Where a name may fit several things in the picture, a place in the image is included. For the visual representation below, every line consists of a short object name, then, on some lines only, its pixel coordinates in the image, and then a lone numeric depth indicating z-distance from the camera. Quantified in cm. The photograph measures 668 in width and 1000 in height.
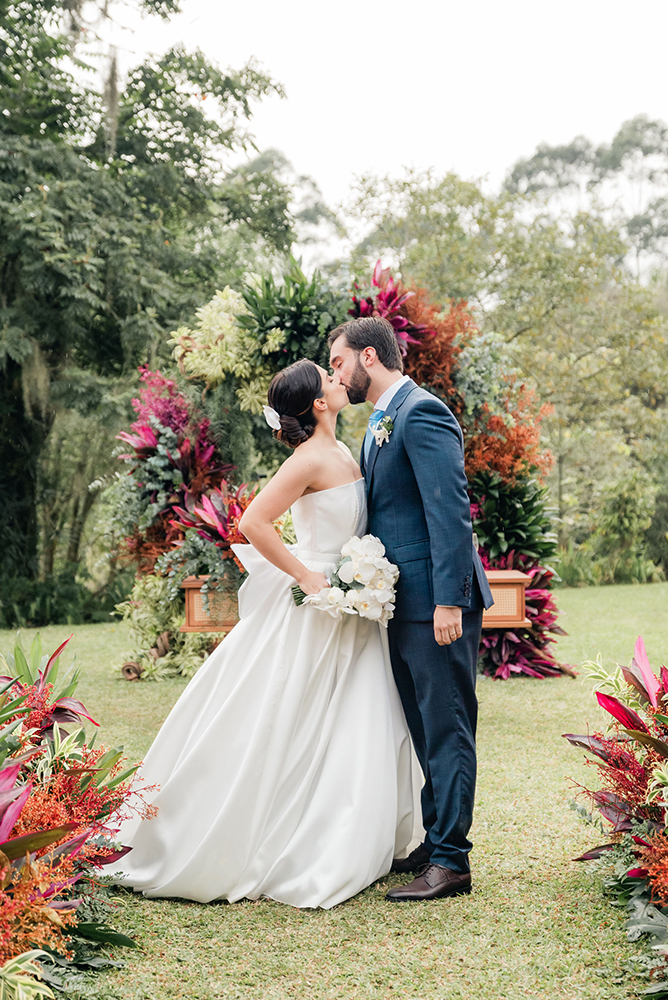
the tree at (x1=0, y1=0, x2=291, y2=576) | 1005
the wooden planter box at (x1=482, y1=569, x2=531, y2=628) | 639
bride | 284
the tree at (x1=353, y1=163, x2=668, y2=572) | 1398
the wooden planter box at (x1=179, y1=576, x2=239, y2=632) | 589
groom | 275
